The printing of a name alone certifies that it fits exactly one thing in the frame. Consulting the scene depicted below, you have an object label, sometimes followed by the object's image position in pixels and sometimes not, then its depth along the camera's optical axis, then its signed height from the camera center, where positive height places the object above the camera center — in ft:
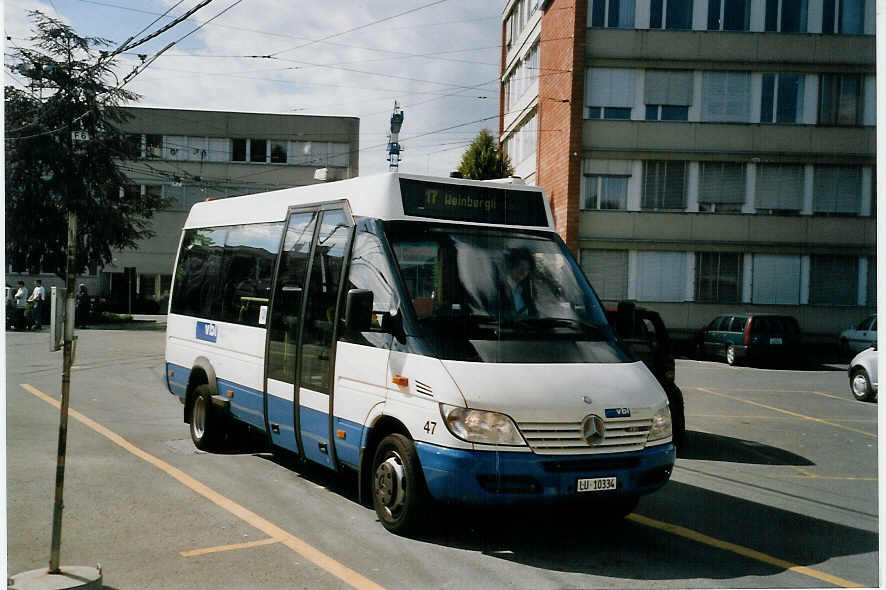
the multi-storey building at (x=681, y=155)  101.19 +16.02
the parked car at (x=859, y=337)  77.76 -2.64
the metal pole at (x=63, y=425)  18.03 -2.83
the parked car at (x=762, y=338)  84.64 -3.16
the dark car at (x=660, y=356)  36.55 -2.22
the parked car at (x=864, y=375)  58.59 -4.34
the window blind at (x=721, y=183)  105.29 +13.30
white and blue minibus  20.59 -1.54
